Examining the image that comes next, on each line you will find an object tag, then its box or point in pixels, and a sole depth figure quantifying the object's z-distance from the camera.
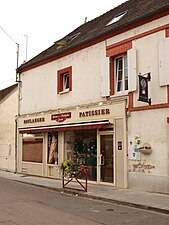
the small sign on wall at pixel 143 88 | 12.53
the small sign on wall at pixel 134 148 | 13.28
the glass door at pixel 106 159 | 14.64
